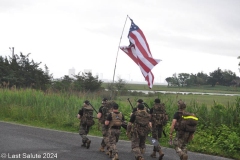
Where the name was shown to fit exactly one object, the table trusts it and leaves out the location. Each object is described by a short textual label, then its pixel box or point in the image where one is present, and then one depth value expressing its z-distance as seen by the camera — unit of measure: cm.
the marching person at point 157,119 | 1058
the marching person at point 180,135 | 903
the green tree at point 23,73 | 3566
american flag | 1243
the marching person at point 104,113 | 1096
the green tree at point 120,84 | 3634
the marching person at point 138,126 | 924
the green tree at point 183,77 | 7612
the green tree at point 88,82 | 3456
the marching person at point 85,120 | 1147
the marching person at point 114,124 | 988
